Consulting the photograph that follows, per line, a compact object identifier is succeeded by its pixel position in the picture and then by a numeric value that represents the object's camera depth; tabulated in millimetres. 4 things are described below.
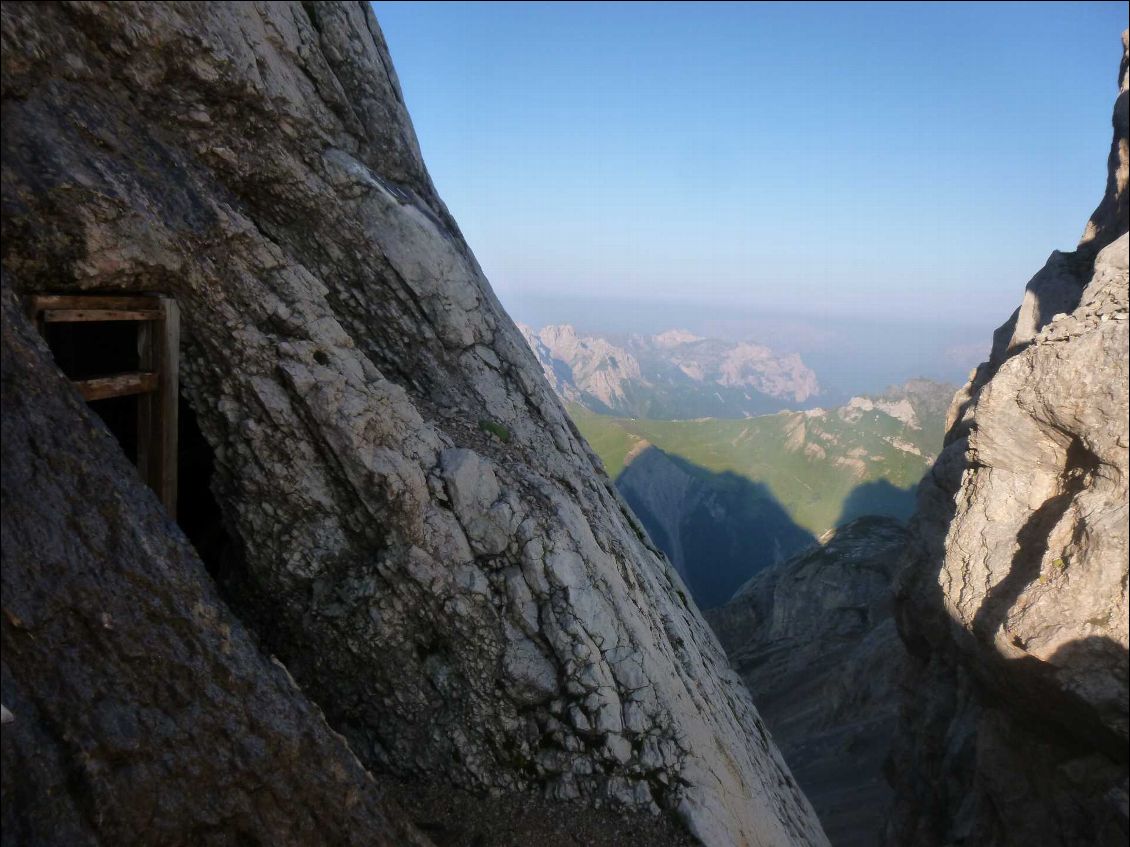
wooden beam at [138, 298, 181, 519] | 11000
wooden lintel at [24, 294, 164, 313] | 9203
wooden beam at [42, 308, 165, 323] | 9406
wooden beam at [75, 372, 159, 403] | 9781
